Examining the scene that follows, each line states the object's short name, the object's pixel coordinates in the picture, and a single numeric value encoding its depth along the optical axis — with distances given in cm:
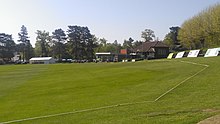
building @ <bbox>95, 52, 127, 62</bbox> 8200
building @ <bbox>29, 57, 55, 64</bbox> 8657
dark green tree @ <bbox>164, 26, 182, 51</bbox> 8939
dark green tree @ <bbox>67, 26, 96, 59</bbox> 9226
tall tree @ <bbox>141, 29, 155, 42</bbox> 11085
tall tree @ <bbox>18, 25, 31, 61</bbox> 10038
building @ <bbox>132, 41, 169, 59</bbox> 7709
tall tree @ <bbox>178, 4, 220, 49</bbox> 5356
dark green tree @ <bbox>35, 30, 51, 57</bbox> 9969
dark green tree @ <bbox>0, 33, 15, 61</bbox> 9127
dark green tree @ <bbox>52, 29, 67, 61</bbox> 9446
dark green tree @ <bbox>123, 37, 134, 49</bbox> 11542
